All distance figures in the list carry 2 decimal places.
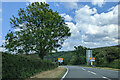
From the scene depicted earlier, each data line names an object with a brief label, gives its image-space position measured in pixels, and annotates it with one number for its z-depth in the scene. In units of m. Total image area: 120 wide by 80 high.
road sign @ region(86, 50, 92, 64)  56.70
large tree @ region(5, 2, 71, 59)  22.42
